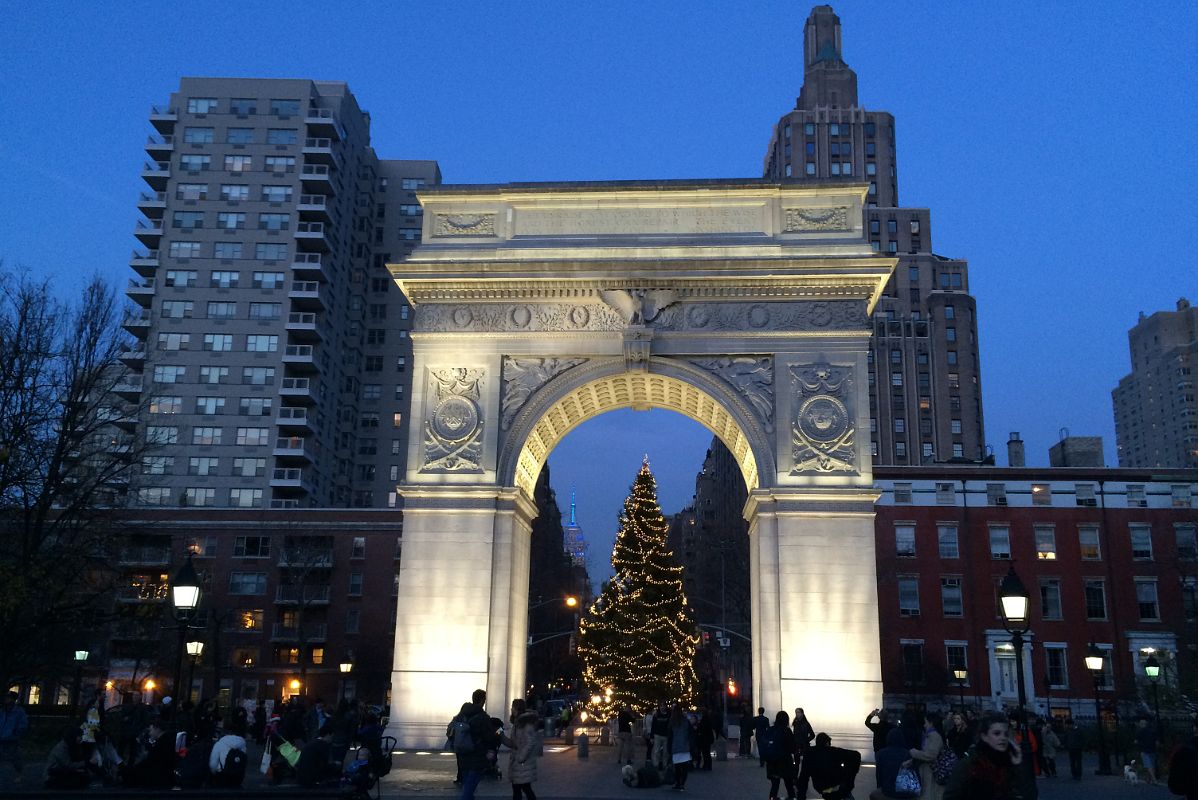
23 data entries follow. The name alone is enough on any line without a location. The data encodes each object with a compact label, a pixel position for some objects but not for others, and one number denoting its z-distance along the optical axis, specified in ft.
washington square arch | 95.04
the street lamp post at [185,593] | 55.83
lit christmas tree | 136.67
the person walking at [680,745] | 69.92
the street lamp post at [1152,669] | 96.17
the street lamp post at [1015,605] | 51.83
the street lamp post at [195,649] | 75.29
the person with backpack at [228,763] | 45.57
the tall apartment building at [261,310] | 231.50
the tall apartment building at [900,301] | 305.94
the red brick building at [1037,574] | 165.17
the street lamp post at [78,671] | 113.58
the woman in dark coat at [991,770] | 23.39
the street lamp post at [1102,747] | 98.17
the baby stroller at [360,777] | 42.05
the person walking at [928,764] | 43.68
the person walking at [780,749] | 55.06
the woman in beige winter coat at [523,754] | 49.70
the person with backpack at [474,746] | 48.49
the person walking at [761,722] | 81.46
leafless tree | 88.94
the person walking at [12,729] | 67.56
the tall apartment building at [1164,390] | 533.55
